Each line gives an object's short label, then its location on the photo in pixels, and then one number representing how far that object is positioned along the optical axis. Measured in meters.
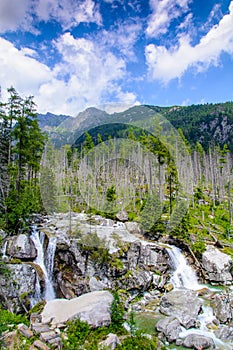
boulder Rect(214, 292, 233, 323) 12.55
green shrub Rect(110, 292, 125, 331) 10.09
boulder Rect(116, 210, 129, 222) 26.41
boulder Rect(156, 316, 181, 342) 10.81
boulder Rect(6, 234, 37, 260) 15.15
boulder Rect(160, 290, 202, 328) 12.35
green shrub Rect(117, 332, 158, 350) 8.59
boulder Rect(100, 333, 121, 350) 8.31
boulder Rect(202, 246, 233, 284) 18.22
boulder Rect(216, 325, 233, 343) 10.94
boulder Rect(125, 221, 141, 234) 23.53
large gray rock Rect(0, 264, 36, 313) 12.98
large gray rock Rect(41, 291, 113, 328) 10.00
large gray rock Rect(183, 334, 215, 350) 10.11
